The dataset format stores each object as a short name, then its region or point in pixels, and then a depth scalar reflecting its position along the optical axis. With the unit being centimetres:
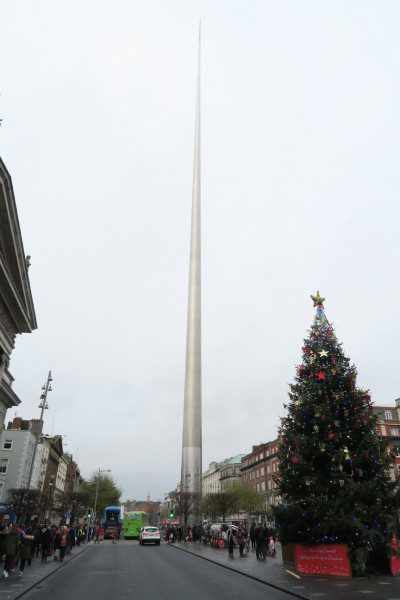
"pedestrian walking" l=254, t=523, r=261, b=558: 2581
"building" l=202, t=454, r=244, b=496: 10831
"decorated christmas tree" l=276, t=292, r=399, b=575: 1691
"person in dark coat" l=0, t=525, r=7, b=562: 1750
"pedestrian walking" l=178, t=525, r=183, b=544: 4709
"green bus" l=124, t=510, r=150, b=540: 5577
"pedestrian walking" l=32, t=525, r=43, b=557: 2559
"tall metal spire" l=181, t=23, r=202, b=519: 5494
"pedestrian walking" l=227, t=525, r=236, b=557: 2748
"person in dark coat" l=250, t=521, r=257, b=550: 2781
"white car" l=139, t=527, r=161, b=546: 4087
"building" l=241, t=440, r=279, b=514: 8166
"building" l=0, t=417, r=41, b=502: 6122
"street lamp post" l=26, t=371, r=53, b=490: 3146
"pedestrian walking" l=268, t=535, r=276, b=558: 2793
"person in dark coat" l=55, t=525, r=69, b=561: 2519
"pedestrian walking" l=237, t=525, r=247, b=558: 2778
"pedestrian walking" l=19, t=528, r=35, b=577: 1844
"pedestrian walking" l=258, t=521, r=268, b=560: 2555
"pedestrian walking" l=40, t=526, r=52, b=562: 2462
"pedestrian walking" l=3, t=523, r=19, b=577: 1703
